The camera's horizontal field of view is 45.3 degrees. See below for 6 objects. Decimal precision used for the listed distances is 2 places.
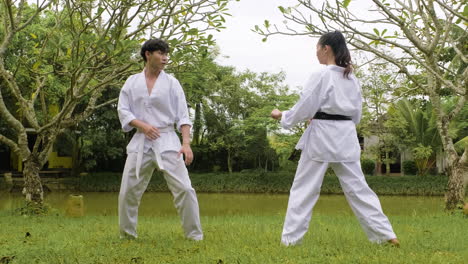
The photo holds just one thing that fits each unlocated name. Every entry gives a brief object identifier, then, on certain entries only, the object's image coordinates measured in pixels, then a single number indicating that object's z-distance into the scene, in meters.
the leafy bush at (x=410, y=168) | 25.81
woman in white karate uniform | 4.12
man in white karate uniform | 4.51
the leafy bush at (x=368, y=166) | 26.52
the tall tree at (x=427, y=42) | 7.16
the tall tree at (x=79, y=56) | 6.00
